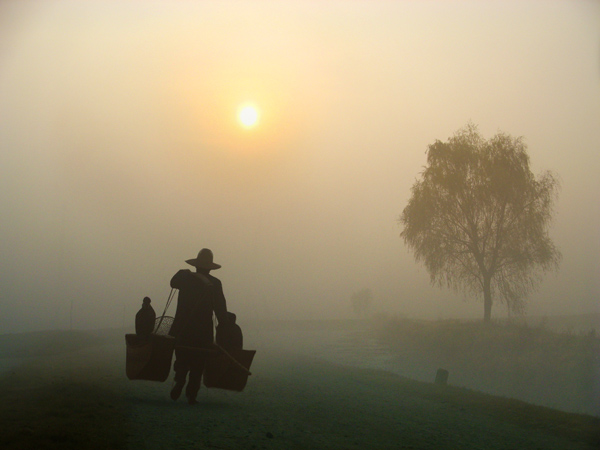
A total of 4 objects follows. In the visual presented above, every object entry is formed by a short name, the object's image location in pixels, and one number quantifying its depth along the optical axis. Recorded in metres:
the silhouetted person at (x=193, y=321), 10.39
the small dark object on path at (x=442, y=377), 19.74
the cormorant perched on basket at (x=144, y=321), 10.41
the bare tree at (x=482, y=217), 35.62
